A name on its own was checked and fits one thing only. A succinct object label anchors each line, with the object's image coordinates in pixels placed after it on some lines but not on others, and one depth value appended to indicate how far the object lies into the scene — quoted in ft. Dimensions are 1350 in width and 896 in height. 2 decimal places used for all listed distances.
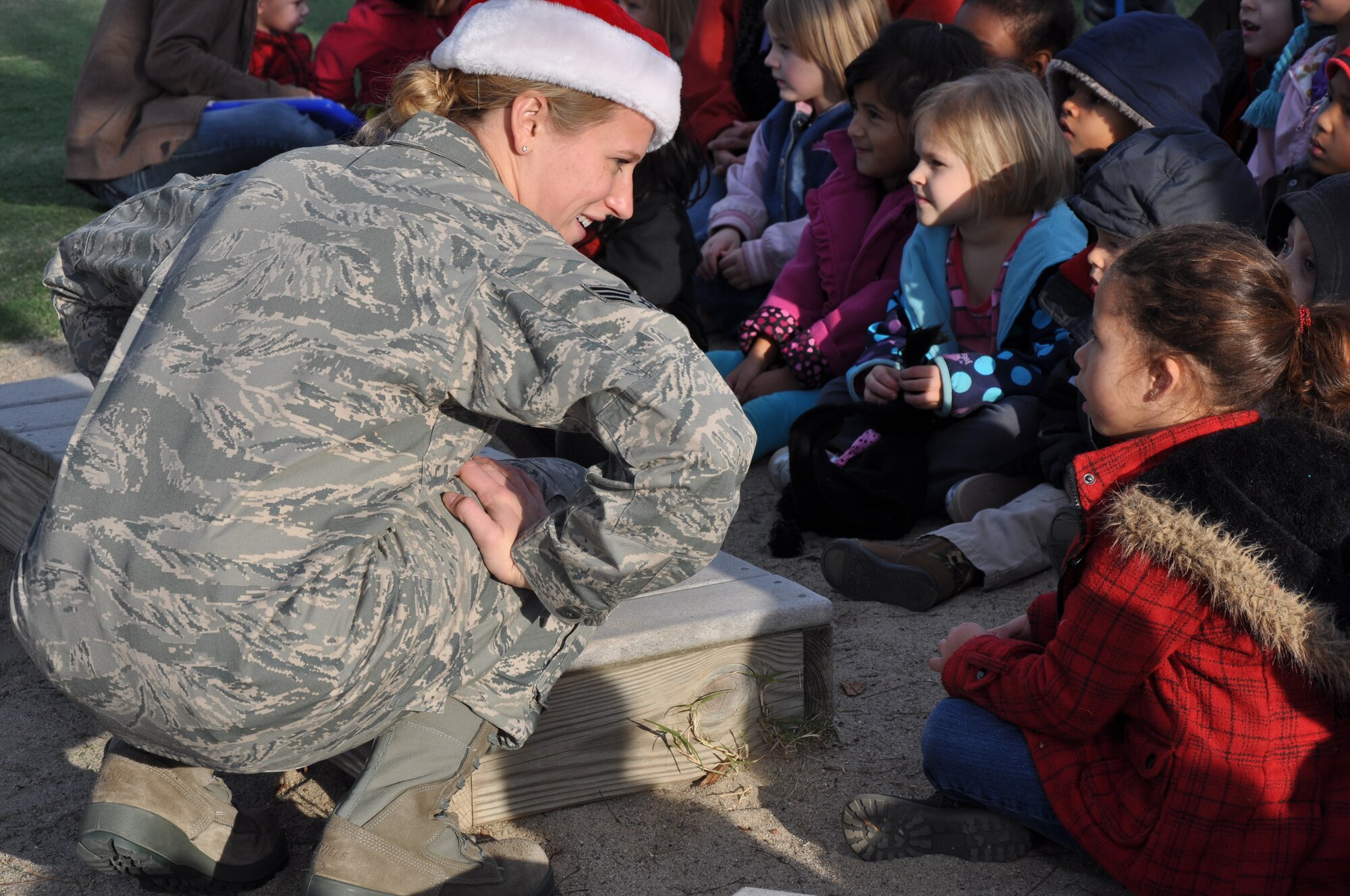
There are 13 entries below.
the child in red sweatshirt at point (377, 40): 21.27
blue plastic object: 20.81
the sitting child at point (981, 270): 11.21
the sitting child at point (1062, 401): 10.15
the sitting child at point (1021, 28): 15.44
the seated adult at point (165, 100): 21.07
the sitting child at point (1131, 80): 12.45
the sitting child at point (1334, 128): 10.11
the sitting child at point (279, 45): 23.24
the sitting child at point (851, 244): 13.28
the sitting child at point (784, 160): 15.16
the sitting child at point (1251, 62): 15.06
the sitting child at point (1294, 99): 12.37
